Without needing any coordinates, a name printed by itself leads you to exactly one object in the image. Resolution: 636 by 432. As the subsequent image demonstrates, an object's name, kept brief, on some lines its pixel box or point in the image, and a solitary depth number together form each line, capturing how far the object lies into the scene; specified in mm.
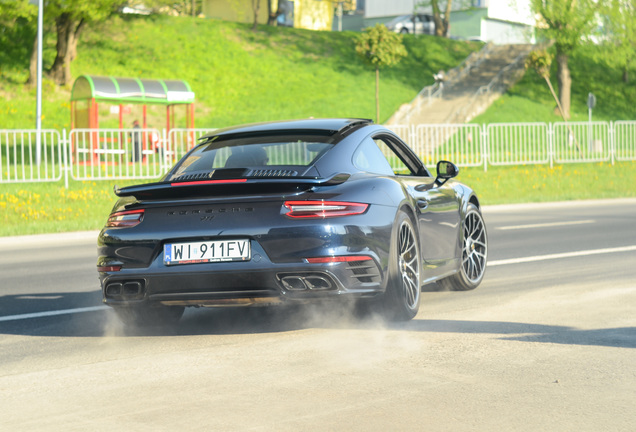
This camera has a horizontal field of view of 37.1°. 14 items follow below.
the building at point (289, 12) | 67500
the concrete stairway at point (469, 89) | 46469
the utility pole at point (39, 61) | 25116
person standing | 22422
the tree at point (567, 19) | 44500
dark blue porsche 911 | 6043
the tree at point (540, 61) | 35406
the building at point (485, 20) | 76938
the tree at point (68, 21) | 34906
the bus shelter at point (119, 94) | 30984
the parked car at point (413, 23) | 64938
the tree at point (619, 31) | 45656
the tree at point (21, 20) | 32719
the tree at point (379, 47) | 43188
